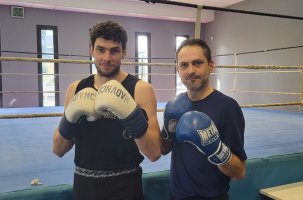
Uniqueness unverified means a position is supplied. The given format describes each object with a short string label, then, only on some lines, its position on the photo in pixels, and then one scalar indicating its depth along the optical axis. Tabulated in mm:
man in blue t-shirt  941
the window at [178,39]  7516
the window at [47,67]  6164
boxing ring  1376
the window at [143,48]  7066
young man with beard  960
